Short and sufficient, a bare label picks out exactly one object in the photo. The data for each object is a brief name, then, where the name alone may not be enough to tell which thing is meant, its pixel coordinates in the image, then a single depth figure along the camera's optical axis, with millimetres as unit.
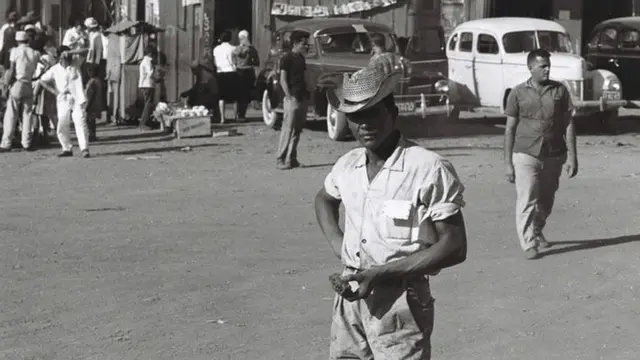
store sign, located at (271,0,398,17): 28125
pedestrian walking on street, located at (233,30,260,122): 24922
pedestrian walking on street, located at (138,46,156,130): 22580
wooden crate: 21484
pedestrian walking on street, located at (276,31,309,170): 16828
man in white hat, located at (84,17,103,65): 23641
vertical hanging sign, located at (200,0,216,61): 26406
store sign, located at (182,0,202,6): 25969
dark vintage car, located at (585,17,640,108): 25594
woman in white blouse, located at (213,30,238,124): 24620
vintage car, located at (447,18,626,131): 22922
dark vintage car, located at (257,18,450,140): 21625
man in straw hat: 4918
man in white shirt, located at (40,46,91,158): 18109
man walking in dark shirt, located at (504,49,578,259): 11258
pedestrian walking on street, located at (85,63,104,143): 19875
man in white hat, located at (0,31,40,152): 18953
